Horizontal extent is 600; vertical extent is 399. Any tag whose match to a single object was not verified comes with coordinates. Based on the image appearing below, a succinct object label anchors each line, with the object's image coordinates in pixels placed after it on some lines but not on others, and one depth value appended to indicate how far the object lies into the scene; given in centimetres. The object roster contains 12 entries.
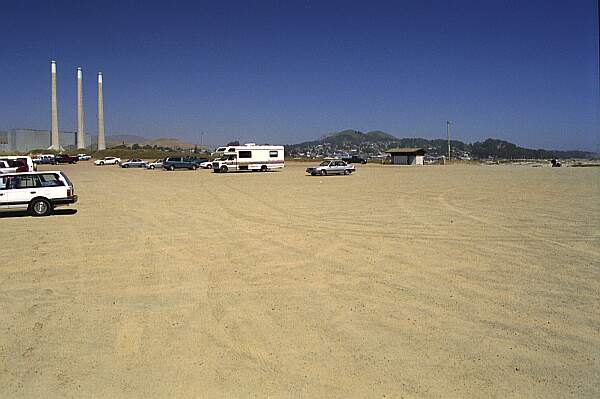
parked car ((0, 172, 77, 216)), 1802
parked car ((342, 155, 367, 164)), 8925
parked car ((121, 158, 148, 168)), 7469
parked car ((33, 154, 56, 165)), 8591
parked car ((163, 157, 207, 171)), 6531
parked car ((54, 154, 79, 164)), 8750
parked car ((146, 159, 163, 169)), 6888
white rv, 5509
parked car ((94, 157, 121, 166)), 8591
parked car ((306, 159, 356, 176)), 4894
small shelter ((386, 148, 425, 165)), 8888
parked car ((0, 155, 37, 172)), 2838
